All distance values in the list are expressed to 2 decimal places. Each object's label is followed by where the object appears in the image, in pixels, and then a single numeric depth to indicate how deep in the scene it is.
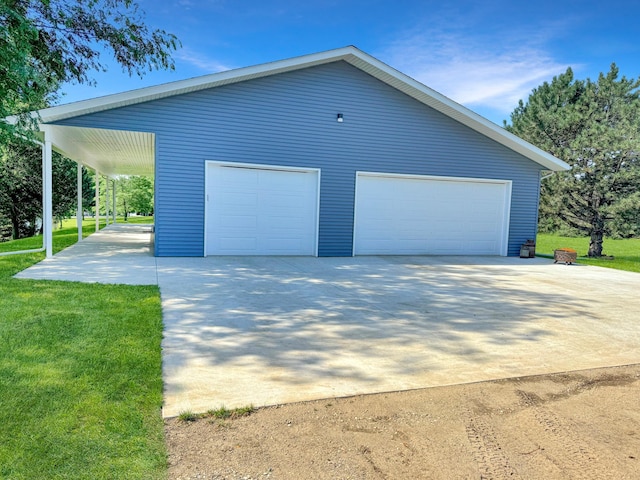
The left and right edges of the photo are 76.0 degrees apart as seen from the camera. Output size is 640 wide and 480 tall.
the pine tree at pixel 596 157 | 12.81
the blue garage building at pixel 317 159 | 8.58
